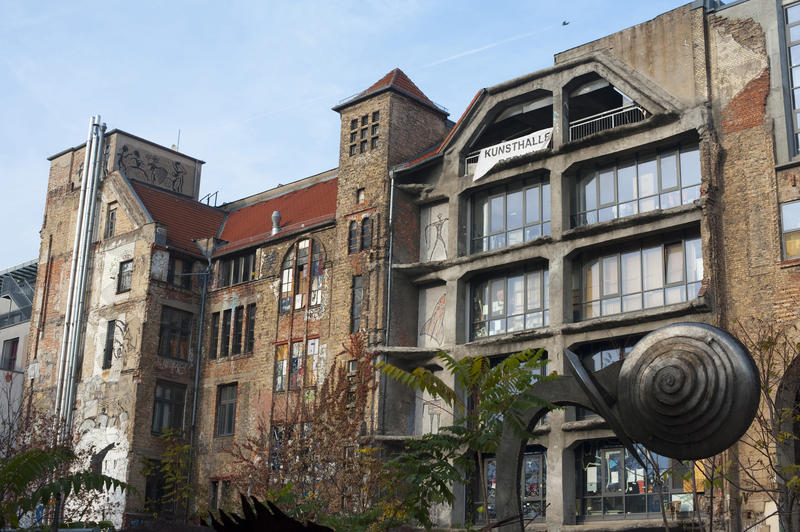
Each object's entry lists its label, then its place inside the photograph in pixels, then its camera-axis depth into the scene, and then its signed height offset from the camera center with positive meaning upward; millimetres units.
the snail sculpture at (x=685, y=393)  7473 +871
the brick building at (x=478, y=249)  28562 +8567
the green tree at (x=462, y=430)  13164 +1003
